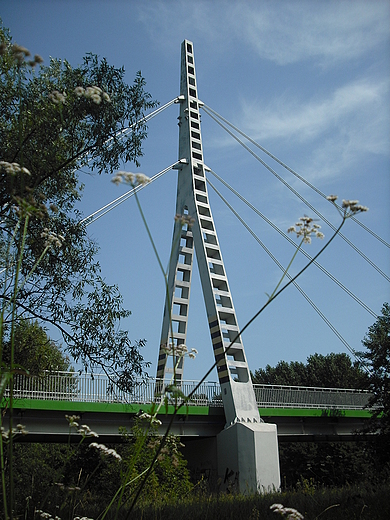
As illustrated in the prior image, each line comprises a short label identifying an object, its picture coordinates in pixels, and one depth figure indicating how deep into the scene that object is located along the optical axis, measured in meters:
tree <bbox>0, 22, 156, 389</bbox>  10.64
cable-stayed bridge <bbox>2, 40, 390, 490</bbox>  23.06
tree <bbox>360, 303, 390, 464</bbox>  30.50
